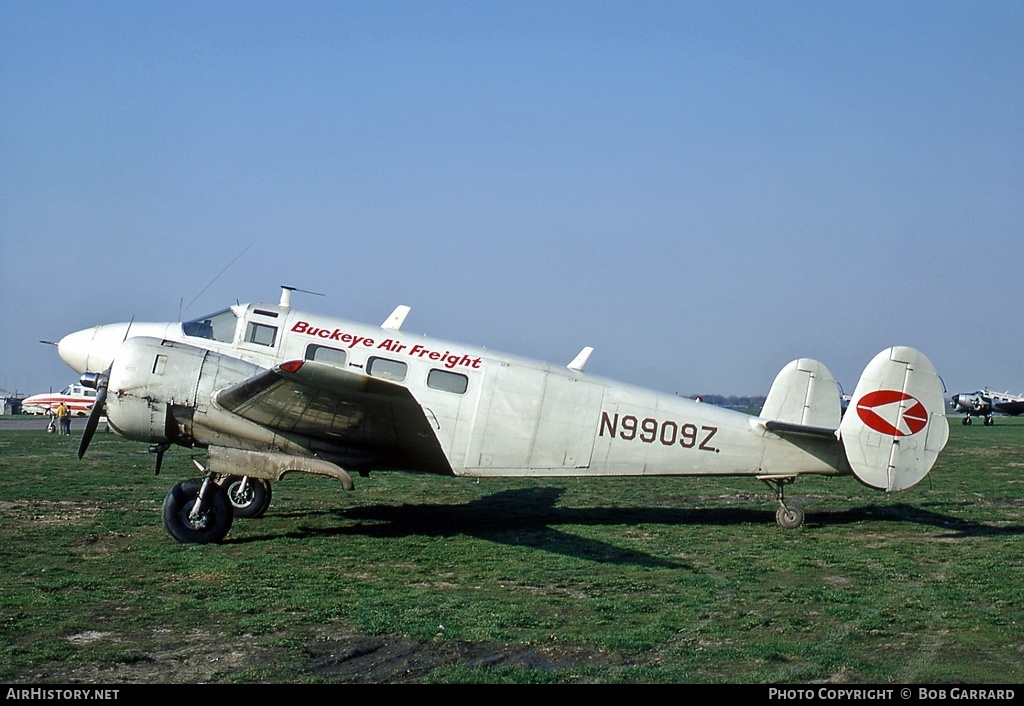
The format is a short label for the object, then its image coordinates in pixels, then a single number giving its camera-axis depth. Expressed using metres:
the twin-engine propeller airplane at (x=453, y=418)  10.62
